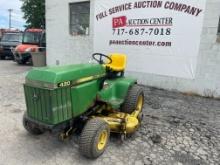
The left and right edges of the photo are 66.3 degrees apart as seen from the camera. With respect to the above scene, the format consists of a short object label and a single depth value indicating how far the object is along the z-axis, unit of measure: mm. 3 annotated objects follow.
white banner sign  4462
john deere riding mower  2044
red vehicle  8319
